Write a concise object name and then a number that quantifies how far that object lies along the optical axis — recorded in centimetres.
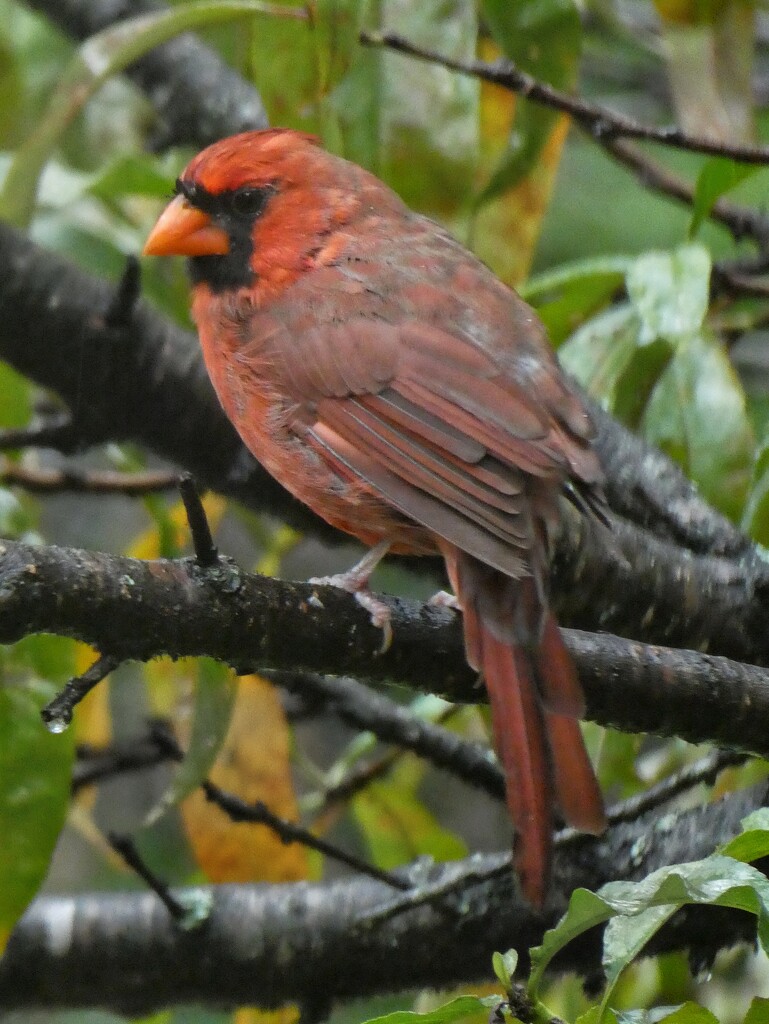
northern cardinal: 424
